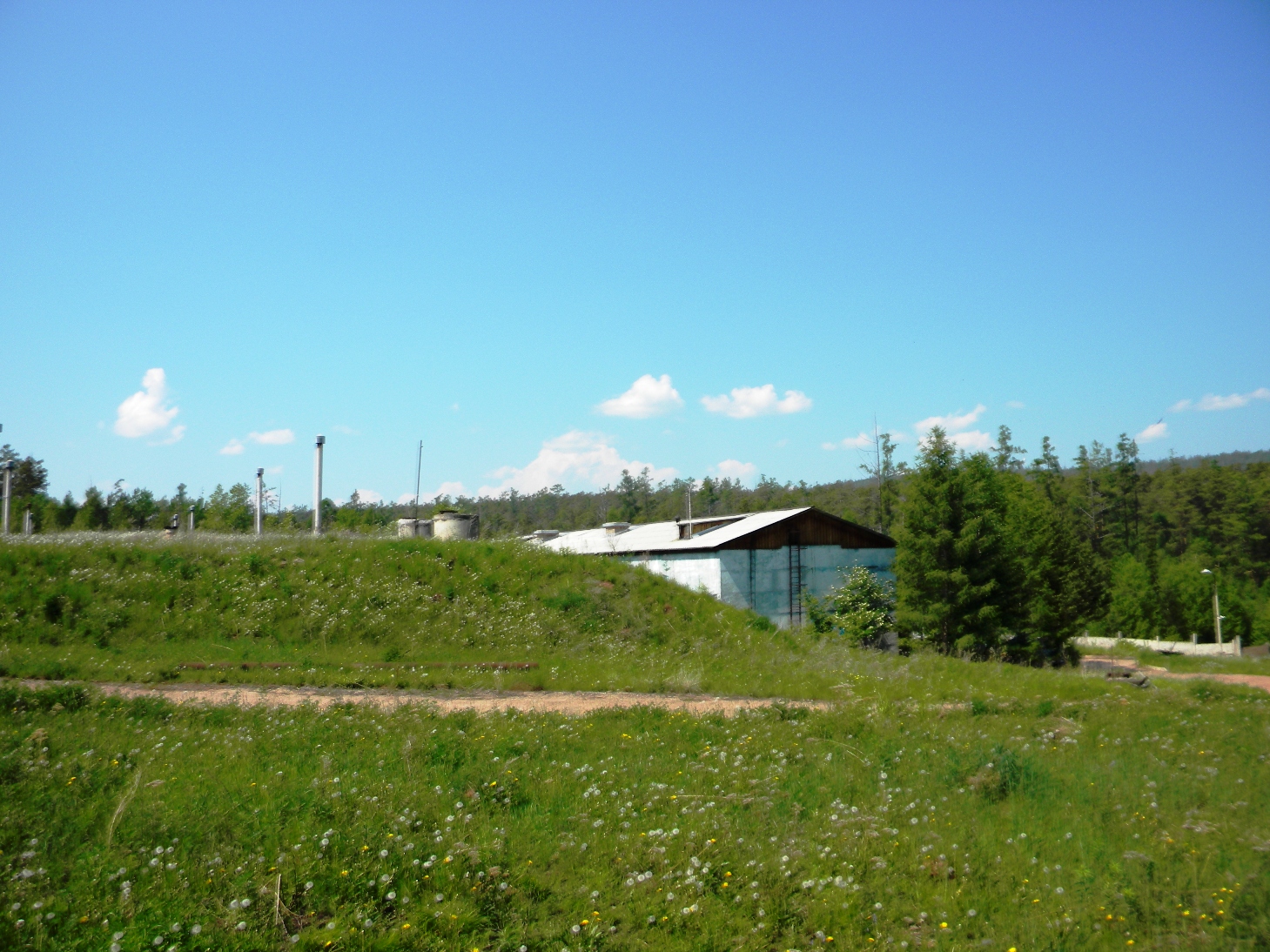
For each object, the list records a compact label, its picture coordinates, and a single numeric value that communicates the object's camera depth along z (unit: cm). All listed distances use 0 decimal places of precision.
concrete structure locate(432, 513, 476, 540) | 2842
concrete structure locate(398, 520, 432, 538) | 3103
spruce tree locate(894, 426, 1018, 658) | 3891
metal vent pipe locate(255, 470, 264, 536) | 2894
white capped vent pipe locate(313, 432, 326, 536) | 2759
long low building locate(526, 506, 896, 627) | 3338
